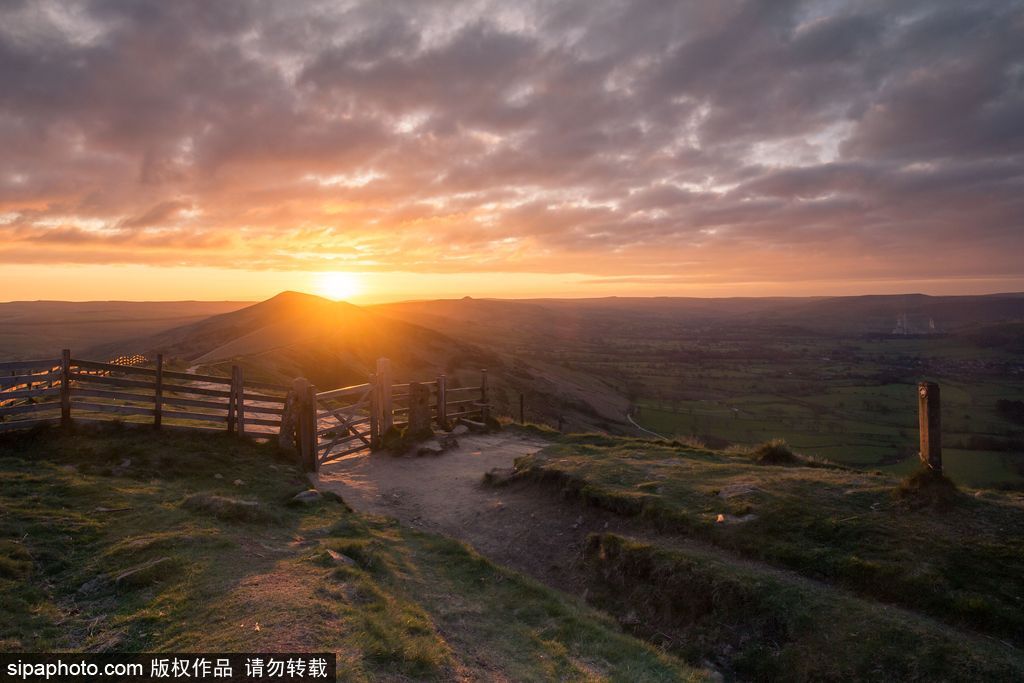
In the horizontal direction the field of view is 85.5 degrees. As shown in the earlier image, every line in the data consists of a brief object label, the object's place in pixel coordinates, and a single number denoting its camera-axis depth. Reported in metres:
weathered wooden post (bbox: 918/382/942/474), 10.05
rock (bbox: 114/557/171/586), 6.59
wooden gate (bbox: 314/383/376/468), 17.52
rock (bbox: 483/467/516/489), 14.50
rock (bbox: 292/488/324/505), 11.46
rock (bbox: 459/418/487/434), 21.61
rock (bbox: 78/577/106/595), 6.50
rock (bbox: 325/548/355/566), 8.07
